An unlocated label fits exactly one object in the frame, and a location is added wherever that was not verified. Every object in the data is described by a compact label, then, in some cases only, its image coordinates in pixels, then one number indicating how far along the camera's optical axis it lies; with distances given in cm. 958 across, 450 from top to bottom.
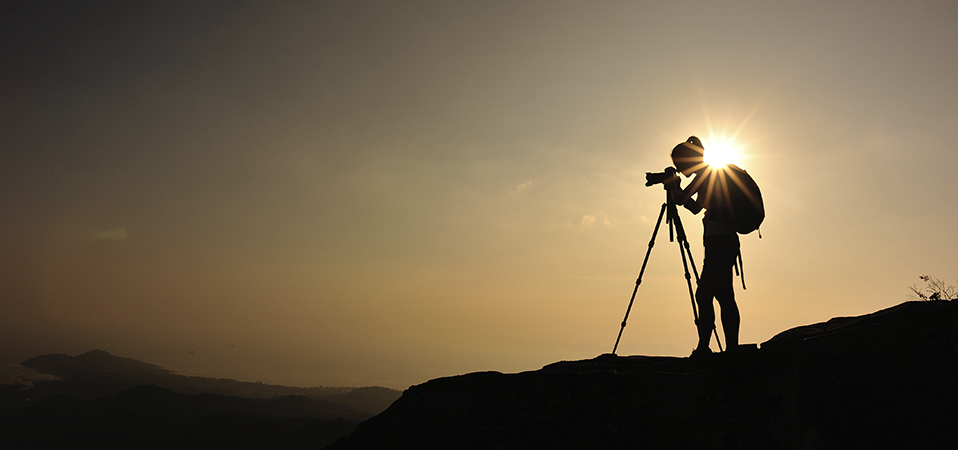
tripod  680
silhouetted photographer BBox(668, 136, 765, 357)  528
